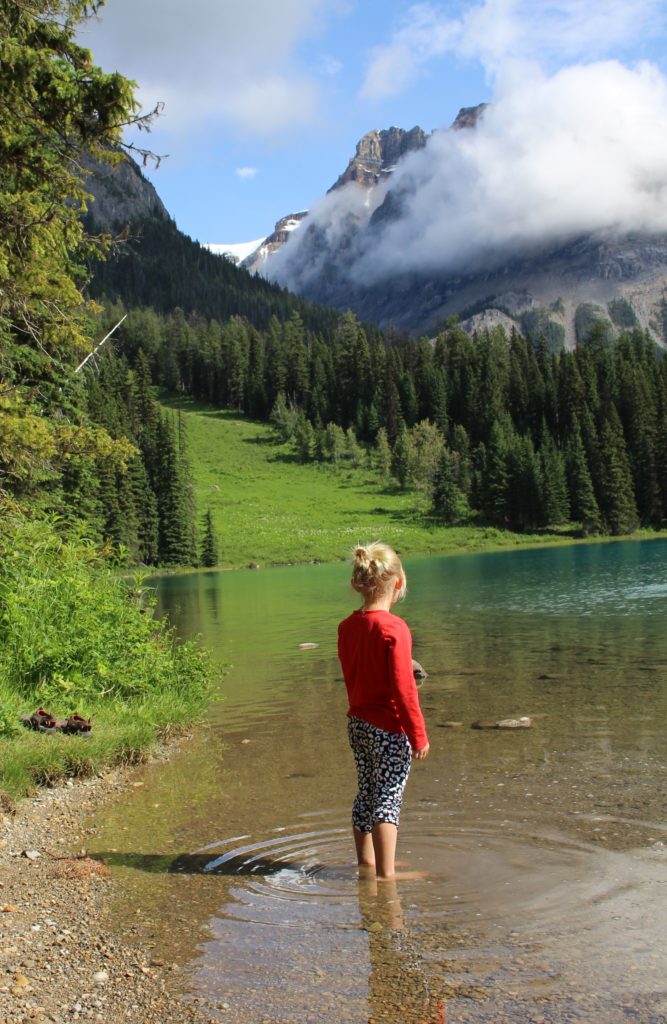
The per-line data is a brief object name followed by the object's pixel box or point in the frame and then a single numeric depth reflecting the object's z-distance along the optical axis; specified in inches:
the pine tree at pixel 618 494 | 4010.8
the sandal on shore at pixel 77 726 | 406.3
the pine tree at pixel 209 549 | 3358.8
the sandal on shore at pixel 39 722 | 395.9
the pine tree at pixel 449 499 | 4101.9
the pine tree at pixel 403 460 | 4630.9
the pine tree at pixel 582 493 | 4013.3
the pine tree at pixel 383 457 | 4822.8
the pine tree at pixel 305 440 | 5280.5
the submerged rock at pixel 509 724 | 511.2
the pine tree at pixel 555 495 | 4057.6
